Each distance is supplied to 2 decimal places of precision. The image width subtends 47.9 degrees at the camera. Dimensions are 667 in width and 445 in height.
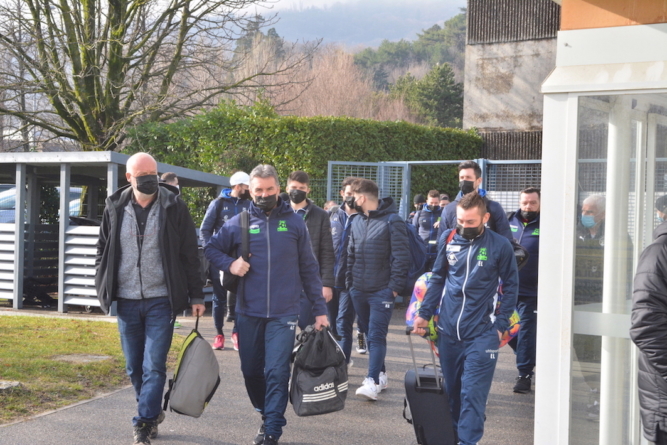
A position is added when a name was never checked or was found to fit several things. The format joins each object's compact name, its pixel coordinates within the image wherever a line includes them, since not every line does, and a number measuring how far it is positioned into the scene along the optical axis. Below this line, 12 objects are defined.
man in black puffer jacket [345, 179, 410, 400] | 6.71
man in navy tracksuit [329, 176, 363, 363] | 7.27
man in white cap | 8.38
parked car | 14.06
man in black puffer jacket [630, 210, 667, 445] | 3.34
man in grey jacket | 5.18
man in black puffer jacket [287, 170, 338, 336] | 6.98
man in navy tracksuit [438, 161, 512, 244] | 6.41
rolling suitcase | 4.97
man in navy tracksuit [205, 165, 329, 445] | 5.21
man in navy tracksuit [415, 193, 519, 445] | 4.77
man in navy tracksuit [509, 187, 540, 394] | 7.19
